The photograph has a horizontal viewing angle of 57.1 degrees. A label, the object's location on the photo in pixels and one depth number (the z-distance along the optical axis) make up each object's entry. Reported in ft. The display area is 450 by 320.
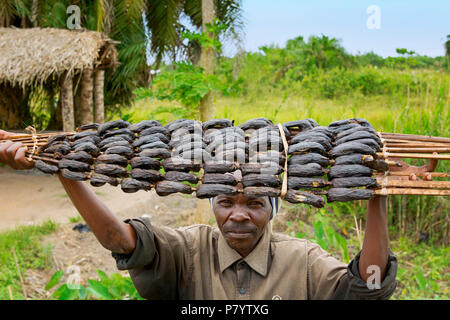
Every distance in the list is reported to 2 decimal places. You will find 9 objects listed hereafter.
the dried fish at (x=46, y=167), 3.97
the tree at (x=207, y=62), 12.41
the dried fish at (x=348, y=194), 3.39
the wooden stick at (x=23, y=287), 10.85
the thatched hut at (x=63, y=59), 19.85
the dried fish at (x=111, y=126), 4.27
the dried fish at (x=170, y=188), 3.58
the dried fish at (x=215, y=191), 3.53
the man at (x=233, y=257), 4.12
